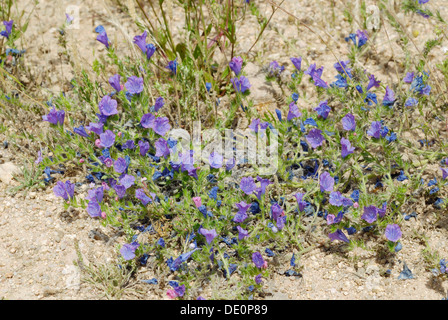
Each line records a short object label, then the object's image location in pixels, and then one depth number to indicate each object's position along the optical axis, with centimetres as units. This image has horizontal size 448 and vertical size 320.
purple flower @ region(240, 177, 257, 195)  289
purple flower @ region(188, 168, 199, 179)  293
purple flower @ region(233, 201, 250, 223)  280
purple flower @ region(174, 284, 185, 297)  263
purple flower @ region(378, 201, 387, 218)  278
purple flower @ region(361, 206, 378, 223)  276
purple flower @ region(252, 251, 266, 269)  266
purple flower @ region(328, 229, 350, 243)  281
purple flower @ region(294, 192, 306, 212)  286
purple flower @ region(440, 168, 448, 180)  288
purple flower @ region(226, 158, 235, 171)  297
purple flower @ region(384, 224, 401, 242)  271
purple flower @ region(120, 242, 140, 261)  274
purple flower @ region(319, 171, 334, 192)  293
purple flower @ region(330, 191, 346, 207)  286
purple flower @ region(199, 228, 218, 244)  267
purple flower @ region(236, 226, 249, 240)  273
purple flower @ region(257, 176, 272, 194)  287
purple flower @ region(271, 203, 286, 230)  277
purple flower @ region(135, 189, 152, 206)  287
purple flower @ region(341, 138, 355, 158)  294
